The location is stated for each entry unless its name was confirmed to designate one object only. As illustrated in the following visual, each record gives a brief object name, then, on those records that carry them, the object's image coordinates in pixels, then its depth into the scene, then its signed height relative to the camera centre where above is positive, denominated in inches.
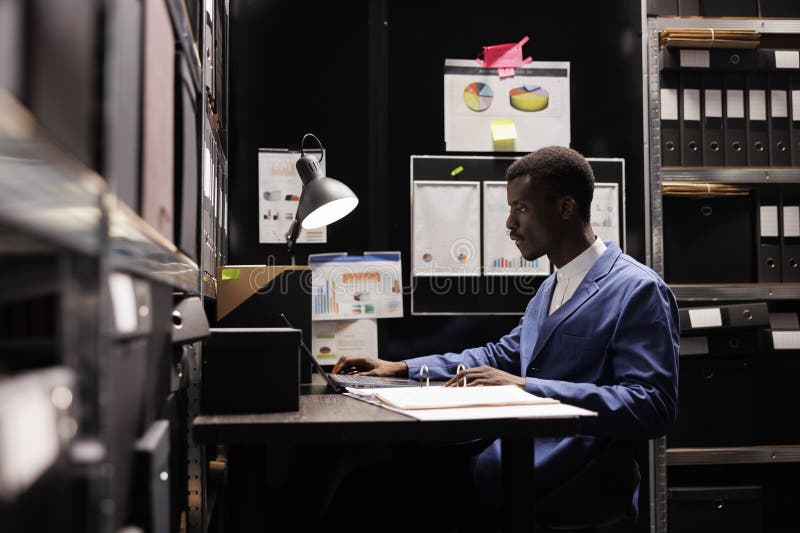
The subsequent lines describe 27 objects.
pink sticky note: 109.0 +33.2
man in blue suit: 56.8 -4.7
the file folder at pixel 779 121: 104.0 +22.6
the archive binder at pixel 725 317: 98.9 -4.2
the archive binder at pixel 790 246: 103.3 +5.3
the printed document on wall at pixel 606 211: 108.7 +10.8
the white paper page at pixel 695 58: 102.8 +31.0
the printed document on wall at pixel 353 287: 104.7 +0.0
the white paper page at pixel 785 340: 99.4 -7.4
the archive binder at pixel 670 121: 103.6 +22.6
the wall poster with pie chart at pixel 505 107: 108.5 +25.9
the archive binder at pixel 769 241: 103.1 +6.0
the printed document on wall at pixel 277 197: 104.7 +12.6
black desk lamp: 81.8 +9.6
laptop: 58.6 -8.4
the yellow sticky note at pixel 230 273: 85.4 +1.6
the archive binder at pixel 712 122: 103.3 +22.5
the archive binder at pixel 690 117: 103.5 +23.2
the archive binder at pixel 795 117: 104.3 +23.1
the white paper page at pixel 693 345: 99.3 -8.0
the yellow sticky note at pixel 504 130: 107.9 +22.4
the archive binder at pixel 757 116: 103.8 +23.3
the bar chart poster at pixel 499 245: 108.2 +5.9
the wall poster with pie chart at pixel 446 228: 107.0 +8.3
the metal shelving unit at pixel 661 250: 100.5 +5.7
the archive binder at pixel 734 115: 103.5 +23.4
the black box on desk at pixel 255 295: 85.0 -0.9
